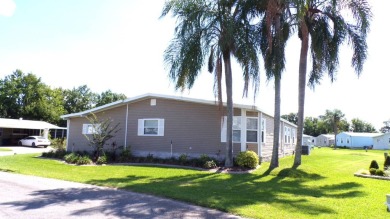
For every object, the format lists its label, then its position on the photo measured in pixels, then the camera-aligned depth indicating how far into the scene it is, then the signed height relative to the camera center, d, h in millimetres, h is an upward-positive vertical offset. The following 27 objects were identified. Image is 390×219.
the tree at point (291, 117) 97150 +6494
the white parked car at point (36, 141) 34344 -1034
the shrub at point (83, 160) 16967 -1474
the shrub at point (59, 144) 22050 -837
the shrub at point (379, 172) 13860 -1388
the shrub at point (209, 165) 15133 -1372
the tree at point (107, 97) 58750 +6816
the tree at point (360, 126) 96625 +4240
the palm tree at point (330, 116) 90588 +6852
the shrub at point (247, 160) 15008 -1075
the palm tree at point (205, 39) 14180 +4373
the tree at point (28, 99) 51375 +5402
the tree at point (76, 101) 61103 +6203
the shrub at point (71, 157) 17639 -1413
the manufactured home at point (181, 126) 17031 +538
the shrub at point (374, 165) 14998 -1161
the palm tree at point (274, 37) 13971 +4648
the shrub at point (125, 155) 18353 -1249
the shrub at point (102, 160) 17486 -1472
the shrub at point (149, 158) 17825 -1330
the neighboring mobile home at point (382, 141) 58781 -175
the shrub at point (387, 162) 16516 -1118
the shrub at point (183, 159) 16470 -1223
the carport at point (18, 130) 36594 +183
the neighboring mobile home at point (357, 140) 67188 +29
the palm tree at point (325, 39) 14562 +4740
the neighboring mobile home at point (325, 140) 78812 -255
